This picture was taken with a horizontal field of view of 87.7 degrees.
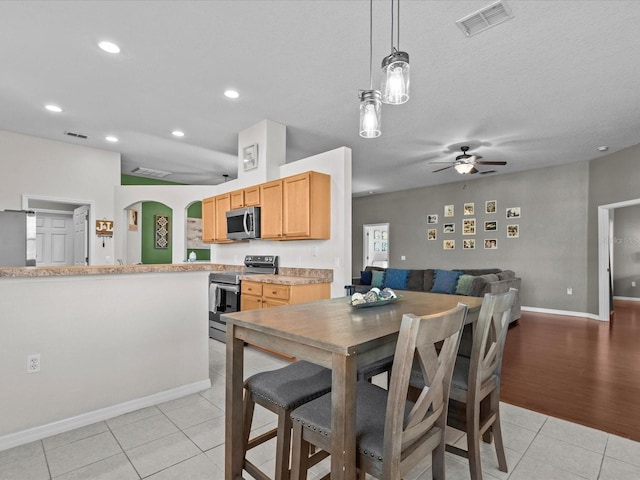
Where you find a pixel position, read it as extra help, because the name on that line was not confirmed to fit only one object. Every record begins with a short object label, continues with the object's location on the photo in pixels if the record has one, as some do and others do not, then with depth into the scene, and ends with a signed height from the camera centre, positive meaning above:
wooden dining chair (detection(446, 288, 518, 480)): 1.58 -0.72
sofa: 5.02 -0.65
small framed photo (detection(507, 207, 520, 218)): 7.12 +0.69
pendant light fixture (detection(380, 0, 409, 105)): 1.61 +0.83
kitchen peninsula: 2.08 -0.70
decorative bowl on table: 1.84 -0.31
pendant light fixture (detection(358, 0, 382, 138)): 1.85 +0.75
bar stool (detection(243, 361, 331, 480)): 1.44 -0.68
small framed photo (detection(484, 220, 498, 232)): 7.43 +0.40
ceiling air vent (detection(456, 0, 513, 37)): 2.35 +1.67
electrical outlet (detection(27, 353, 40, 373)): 2.12 -0.77
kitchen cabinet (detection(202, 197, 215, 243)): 5.90 +0.45
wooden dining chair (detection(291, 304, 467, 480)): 1.08 -0.66
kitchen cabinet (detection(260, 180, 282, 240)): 4.45 +0.46
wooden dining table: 1.11 -0.39
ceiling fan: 5.34 +1.30
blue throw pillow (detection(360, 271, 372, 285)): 6.83 -0.71
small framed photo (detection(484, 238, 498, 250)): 7.41 +0.00
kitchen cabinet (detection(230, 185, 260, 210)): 4.80 +0.70
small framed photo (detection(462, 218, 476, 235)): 7.79 +0.42
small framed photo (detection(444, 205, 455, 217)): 8.19 +0.83
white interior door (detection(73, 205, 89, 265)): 5.75 +0.15
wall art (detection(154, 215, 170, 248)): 7.71 +0.30
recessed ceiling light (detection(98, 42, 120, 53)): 2.82 +1.69
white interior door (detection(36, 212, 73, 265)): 5.95 +0.10
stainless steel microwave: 4.77 +0.31
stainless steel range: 4.44 -0.65
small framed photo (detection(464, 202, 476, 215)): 7.80 +0.84
